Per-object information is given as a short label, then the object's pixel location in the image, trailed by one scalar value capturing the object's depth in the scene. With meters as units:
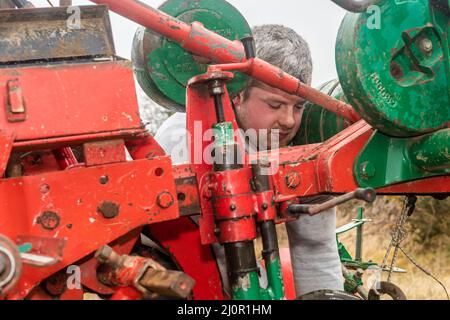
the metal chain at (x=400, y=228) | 2.46
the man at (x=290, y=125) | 2.67
